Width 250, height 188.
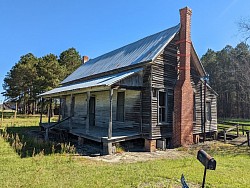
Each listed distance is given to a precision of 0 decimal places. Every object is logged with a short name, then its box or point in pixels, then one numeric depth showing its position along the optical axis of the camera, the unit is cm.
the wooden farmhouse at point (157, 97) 1176
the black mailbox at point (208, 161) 366
